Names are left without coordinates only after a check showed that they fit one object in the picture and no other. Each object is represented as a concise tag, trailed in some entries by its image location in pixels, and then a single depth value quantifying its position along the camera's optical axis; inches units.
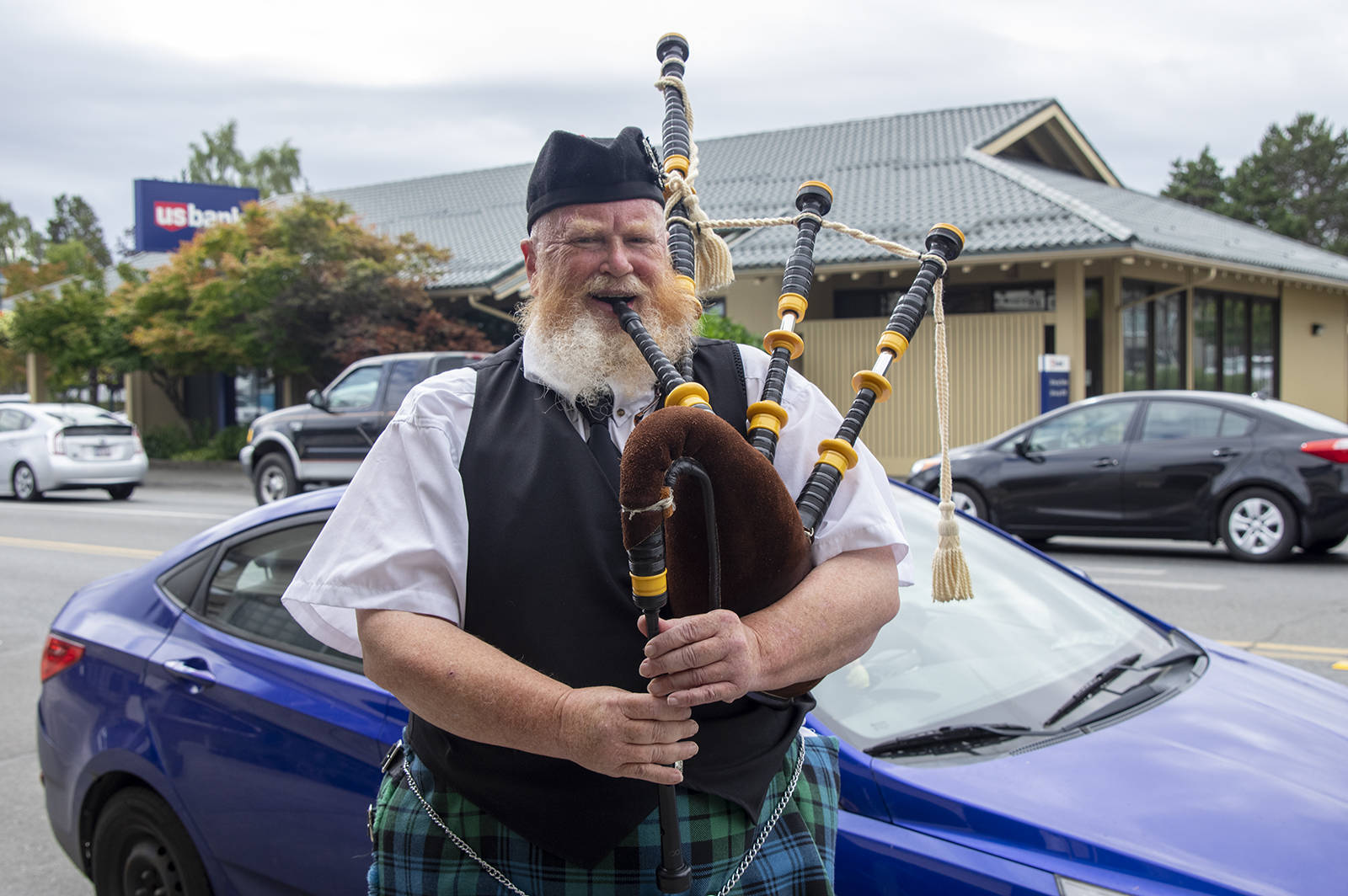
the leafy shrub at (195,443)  901.8
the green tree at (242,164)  2044.8
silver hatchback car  661.3
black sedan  357.4
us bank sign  1125.1
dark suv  534.6
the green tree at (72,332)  906.7
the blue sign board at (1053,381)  629.9
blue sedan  84.0
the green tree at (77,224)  3425.2
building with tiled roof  652.7
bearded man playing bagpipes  62.6
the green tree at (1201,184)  1845.5
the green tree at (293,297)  782.5
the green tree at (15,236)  2709.2
